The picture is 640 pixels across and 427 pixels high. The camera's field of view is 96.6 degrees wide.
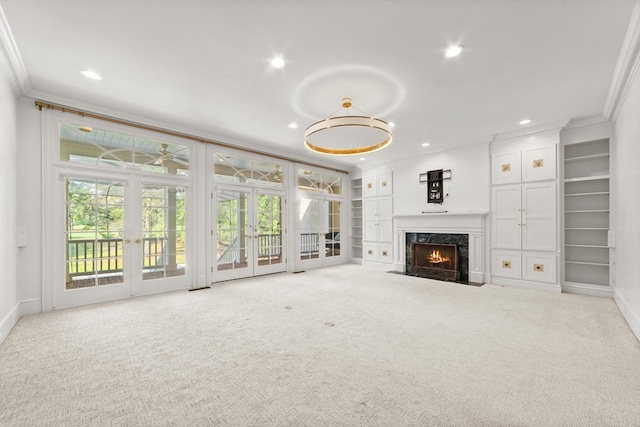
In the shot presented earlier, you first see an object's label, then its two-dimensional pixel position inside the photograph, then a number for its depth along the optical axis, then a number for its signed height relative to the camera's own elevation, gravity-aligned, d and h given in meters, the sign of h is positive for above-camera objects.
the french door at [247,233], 5.53 -0.42
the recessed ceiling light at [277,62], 2.89 +1.56
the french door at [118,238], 3.93 -0.38
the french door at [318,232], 7.03 -0.50
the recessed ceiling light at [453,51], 2.70 +1.56
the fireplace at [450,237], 5.51 -0.52
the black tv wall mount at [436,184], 6.07 +0.60
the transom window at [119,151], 3.97 +0.97
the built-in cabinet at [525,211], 4.79 +0.01
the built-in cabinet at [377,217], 7.06 -0.13
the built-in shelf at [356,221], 8.26 -0.25
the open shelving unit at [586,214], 4.61 -0.05
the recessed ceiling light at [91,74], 3.13 +1.56
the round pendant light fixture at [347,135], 3.48 +1.41
